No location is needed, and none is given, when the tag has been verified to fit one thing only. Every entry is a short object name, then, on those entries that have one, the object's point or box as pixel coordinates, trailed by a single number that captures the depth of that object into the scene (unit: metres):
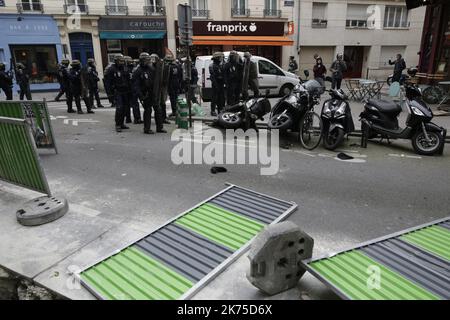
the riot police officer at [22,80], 13.85
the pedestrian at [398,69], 14.77
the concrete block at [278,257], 2.74
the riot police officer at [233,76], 9.88
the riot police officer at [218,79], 9.96
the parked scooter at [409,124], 6.72
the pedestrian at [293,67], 19.11
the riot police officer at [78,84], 11.17
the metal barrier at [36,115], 6.04
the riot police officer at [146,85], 8.38
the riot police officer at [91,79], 12.19
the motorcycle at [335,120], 6.98
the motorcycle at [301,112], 7.28
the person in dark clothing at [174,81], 10.44
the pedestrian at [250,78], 10.01
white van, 14.35
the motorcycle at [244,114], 8.41
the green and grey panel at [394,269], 2.79
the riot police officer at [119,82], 9.12
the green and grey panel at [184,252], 3.03
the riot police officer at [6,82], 12.91
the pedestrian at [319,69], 16.11
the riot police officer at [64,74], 11.45
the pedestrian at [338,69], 15.23
